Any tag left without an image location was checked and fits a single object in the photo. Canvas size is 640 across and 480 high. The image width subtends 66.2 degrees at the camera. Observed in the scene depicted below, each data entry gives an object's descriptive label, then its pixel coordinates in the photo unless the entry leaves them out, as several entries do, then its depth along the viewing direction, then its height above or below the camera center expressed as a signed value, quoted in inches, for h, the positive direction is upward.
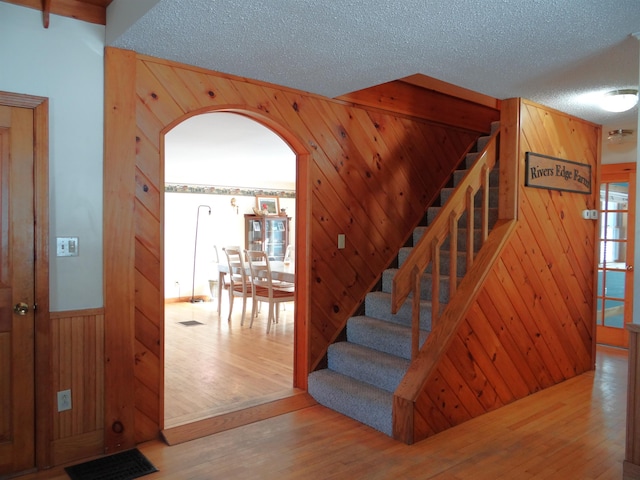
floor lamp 329.4 -31.4
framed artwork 381.1 +17.5
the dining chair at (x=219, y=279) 277.6 -31.4
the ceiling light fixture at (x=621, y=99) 136.7 +37.1
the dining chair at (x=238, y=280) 249.1 -29.2
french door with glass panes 220.4 -10.2
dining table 227.8 -22.8
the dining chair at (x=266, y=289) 234.2 -31.3
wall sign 150.8 +18.5
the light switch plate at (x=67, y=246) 102.7 -4.9
